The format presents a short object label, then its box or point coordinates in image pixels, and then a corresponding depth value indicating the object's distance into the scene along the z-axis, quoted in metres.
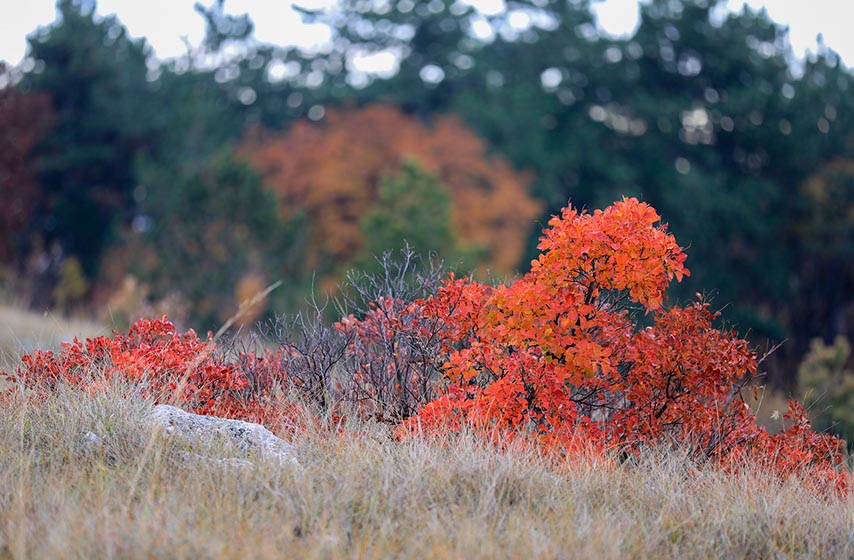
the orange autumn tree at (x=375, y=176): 48.31
